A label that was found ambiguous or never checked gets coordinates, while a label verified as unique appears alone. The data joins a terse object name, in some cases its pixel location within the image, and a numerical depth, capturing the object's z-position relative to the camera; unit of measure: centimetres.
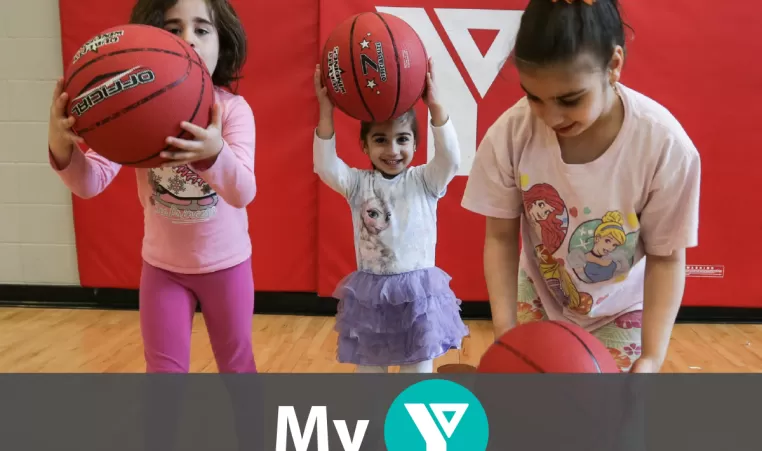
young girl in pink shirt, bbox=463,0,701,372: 117
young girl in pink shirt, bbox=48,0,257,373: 165
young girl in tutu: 195
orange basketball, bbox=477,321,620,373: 116
